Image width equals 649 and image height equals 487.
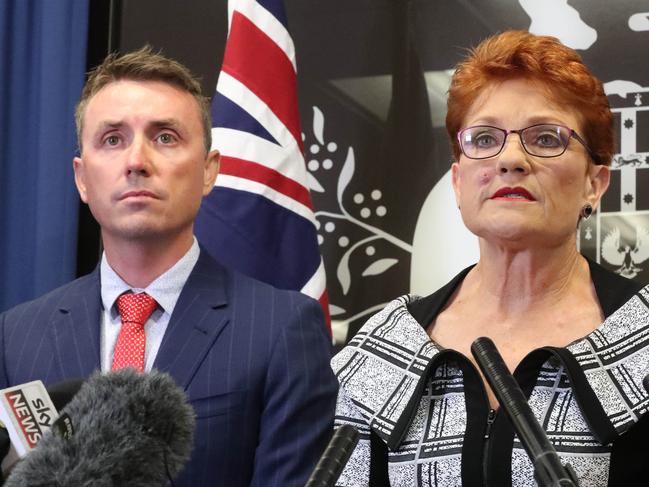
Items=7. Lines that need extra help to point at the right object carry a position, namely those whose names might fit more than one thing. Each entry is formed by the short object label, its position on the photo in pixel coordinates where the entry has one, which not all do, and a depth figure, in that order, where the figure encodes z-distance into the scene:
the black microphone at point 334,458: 1.10
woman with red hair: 1.84
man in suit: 2.12
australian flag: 3.01
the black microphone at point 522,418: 1.06
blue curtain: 3.56
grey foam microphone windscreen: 1.27
